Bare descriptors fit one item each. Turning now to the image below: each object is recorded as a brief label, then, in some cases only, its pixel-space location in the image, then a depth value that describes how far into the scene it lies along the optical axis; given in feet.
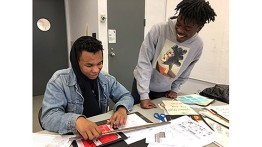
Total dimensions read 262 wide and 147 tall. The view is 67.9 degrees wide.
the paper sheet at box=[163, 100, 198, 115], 3.90
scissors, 3.58
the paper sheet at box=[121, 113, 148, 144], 2.88
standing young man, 4.29
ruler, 2.83
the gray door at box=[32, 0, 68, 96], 9.85
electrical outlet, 7.96
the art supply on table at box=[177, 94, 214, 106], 4.50
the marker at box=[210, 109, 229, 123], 3.71
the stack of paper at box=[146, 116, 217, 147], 2.83
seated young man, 3.13
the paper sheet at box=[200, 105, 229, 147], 2.96
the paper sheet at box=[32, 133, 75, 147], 2.67
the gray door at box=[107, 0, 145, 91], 8.43
